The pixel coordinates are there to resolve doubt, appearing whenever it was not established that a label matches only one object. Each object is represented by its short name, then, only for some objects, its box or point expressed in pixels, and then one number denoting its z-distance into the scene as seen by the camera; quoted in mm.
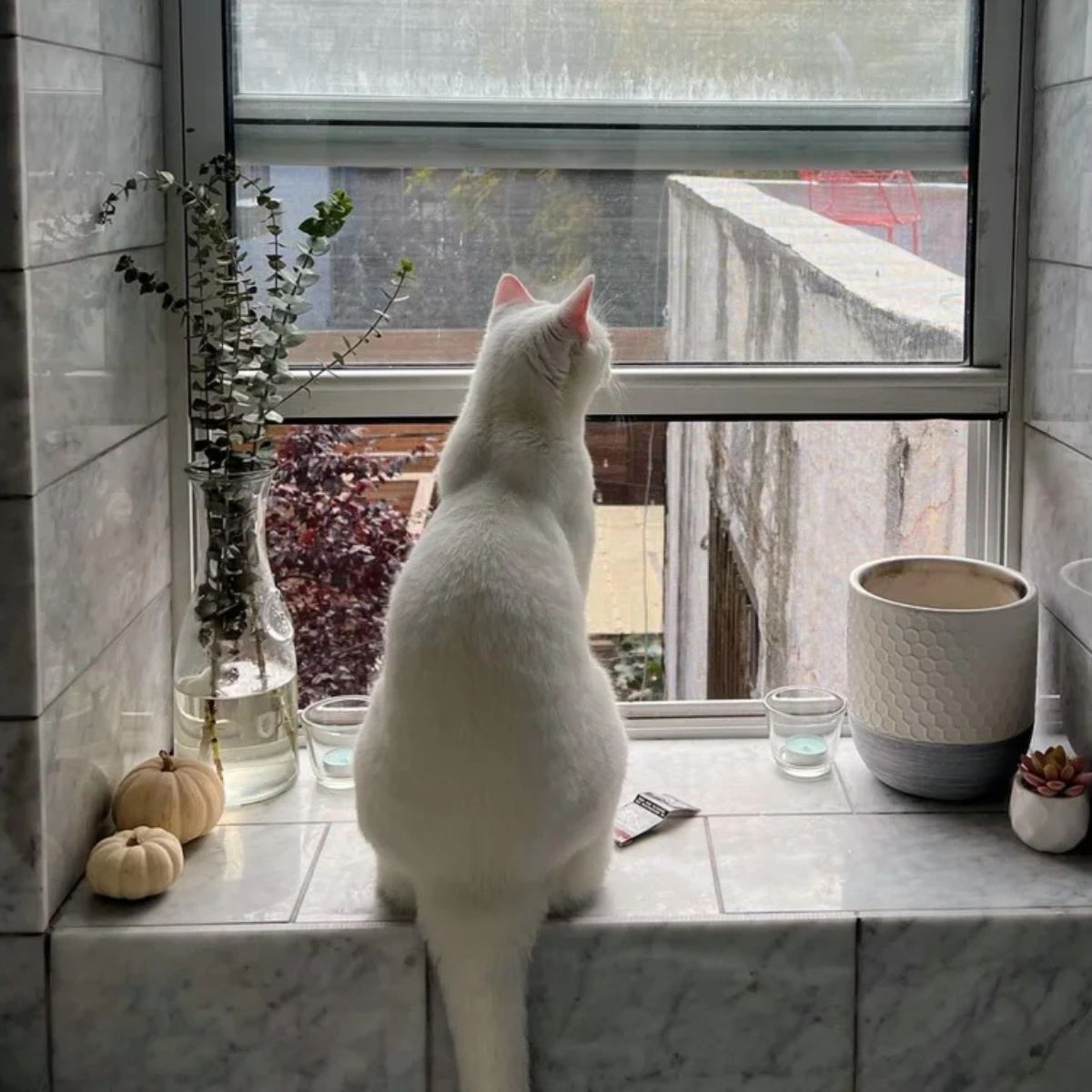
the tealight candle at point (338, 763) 1681
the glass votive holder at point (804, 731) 1697
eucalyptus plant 1536
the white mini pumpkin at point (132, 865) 1400
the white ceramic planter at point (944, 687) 1547
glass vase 1574
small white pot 1493
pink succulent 1500
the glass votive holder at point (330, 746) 1675
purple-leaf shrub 1764
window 1680
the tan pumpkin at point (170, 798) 1487
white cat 1292
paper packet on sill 1567
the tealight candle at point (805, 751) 1697
